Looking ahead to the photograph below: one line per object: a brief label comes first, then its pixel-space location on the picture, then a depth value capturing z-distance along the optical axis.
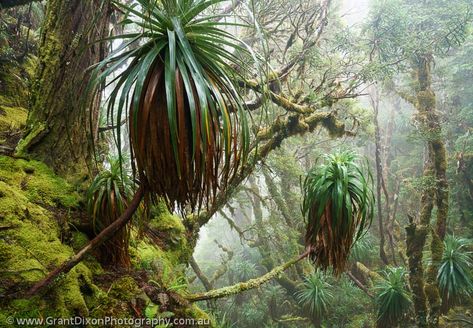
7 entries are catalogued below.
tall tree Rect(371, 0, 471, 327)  5.31
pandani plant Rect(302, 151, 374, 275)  3.16
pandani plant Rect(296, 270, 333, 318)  8.14
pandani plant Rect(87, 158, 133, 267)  2.35
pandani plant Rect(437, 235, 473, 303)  6.43
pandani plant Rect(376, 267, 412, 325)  6.73
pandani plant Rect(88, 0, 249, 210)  1.50
